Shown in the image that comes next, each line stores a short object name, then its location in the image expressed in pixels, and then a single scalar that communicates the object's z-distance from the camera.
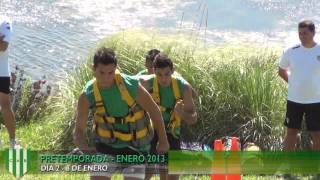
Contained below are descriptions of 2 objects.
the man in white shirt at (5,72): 13.72
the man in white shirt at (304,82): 13.31
